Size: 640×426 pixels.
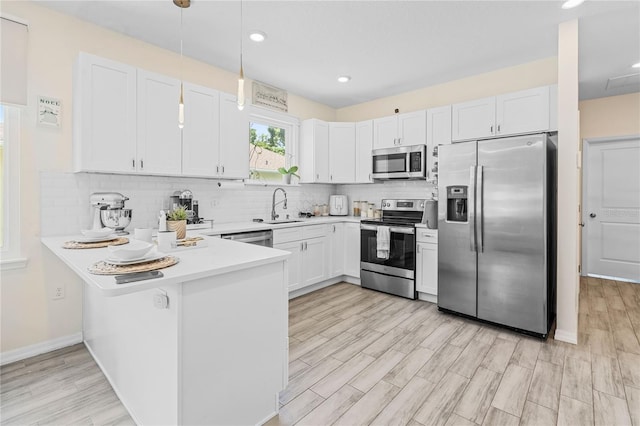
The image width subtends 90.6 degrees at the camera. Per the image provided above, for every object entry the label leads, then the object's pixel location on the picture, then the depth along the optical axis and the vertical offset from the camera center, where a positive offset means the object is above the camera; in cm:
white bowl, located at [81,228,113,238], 215 -14
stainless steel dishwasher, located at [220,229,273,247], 315 -26
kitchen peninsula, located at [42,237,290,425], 136 -61
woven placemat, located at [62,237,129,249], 200 -21
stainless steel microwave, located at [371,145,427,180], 404 +67
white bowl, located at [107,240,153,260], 143 -19
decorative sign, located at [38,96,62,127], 251 +81
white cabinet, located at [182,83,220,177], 305 +81
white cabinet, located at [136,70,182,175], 275 +78
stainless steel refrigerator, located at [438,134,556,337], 274 -17
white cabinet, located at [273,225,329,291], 369 -50
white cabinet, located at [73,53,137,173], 247 +78
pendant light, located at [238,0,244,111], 183 +69
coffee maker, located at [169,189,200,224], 319 +11
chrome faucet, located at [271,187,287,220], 419 +11
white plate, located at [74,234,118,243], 213 -18
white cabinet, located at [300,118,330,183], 457 +90
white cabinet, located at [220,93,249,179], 335 +79
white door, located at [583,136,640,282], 458 +7
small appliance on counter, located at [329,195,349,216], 500 +12
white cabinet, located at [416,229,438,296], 361 -56
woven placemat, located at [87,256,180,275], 134 -25
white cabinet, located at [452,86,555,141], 322 +107
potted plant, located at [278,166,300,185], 430 +55
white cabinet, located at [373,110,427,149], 408 +112
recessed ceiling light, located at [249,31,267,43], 290 +164
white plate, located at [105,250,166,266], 144 -22
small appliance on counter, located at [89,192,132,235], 247 +0
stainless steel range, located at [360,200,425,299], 378 -45
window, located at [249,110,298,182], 421 +96
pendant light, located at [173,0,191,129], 241 +161
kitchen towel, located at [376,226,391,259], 389 -35
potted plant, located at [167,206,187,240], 213 -7
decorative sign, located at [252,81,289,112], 407 +155
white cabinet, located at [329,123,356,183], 473 +92
